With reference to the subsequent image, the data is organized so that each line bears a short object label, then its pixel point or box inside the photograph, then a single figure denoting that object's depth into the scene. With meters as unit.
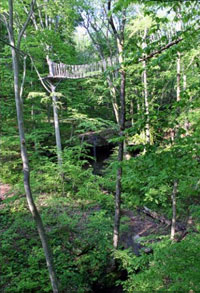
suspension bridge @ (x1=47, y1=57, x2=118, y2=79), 9.03
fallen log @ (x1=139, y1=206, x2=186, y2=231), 6.38
